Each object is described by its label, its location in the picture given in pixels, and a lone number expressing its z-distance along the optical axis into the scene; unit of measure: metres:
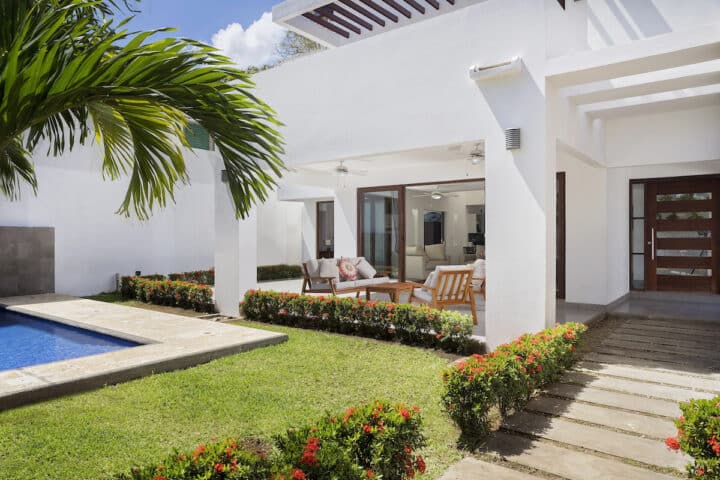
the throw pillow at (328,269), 9.85
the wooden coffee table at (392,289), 8.73
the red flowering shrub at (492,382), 3.64
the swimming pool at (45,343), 6.65
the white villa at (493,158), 5.77
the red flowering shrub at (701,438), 2.68
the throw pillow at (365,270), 10.95
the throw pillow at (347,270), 10.40
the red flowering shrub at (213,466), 2.17
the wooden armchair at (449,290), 7.58
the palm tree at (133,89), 1.82
